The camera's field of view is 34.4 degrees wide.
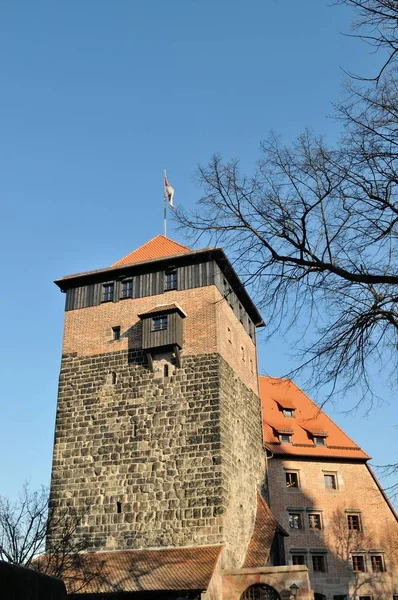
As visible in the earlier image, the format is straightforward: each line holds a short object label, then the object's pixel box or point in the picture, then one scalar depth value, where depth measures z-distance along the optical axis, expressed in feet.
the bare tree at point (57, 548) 60.95
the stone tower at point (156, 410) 65.31
